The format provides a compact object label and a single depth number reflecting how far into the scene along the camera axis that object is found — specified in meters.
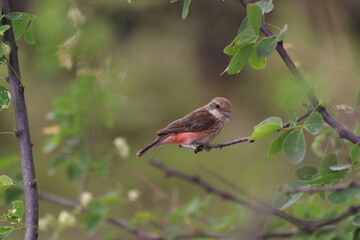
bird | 6.40
